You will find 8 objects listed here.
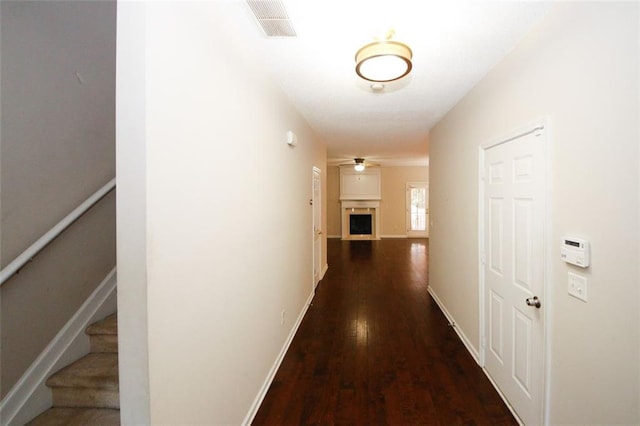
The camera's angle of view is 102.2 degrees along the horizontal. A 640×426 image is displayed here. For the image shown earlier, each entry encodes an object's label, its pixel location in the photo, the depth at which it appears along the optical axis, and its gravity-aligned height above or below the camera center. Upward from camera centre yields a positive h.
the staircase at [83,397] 1.50 -1.12
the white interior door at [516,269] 1.62 -0.42
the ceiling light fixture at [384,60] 1.51 +0.93
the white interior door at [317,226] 4.45 -0.27
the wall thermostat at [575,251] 1.25 -0.21
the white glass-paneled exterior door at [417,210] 9.83 +0.05
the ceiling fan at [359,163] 7.41 +1.43
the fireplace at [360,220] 9.75 -0.33
